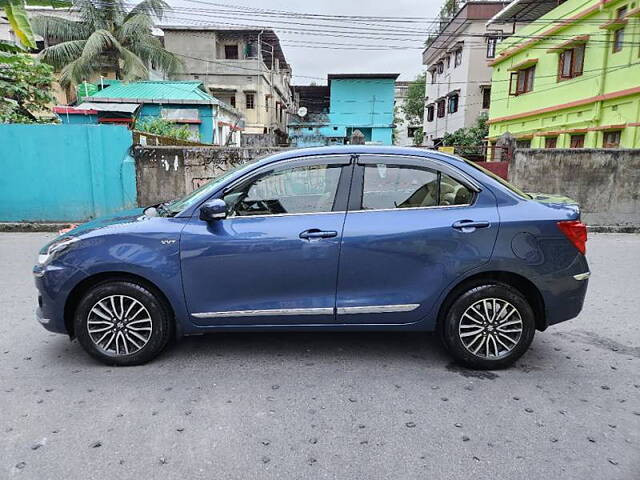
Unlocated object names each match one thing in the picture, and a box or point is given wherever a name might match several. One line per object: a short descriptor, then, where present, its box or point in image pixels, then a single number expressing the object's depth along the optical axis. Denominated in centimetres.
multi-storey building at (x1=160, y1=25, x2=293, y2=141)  2861
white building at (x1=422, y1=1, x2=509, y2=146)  3055
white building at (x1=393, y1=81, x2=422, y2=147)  5515
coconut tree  2362
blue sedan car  331
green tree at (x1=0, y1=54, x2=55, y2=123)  1174
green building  1552
